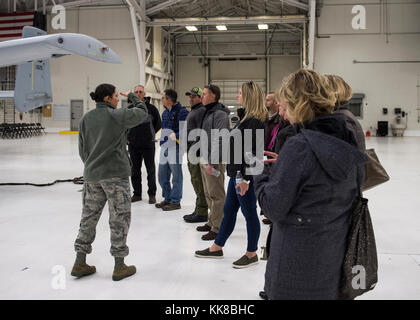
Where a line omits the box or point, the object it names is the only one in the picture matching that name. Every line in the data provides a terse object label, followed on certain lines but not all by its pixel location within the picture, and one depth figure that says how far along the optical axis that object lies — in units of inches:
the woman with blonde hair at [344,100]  101.6
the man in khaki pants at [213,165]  164.9
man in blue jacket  224.1
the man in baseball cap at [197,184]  198.8
